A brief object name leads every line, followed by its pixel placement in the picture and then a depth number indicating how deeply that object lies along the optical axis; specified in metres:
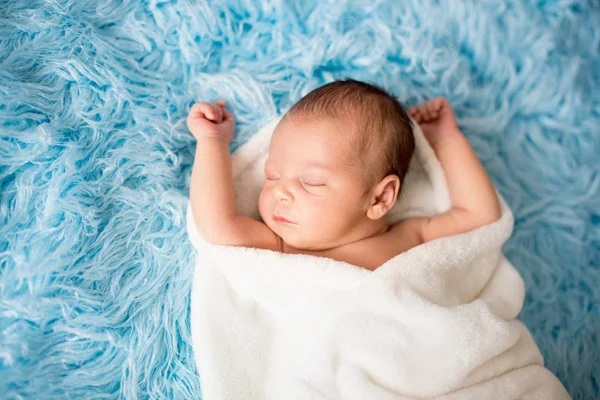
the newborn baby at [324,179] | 0.52
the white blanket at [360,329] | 0.49
